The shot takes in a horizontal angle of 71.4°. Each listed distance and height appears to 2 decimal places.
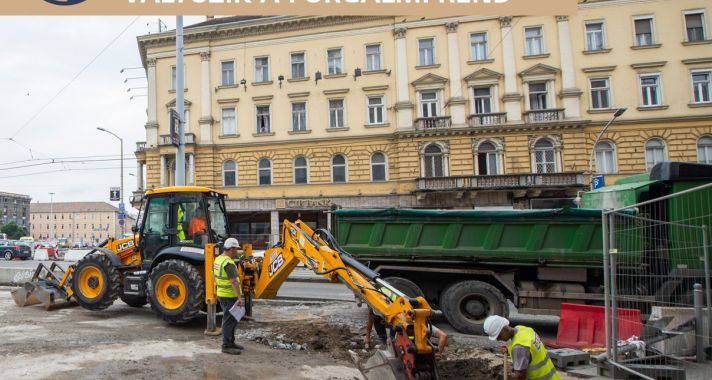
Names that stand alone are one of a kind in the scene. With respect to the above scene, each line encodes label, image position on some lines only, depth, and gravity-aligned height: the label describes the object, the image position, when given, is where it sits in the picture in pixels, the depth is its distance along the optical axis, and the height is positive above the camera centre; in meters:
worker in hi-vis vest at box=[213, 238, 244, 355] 7.27 -1.01
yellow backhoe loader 6.96 -0.74
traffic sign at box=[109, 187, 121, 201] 32.71 +2.21
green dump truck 8.91 -0.71
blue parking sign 21.11 +1.20
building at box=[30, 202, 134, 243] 128.75 +2.04
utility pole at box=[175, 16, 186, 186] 15.65 +3.86
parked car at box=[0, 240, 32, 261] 34.72 -1.38
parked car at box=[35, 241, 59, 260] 32.98 -1.60
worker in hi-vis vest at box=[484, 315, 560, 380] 4.43 -1.22
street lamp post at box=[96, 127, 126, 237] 32.56 +3.27
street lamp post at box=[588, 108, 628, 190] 25.24 +2.41
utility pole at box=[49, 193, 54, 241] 128.88 +2.80
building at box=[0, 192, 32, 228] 121.00 +5.93
